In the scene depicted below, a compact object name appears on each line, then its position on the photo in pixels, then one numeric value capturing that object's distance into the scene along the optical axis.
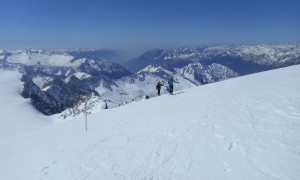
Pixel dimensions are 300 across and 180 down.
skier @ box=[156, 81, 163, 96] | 23.27
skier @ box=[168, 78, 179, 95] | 22.11
